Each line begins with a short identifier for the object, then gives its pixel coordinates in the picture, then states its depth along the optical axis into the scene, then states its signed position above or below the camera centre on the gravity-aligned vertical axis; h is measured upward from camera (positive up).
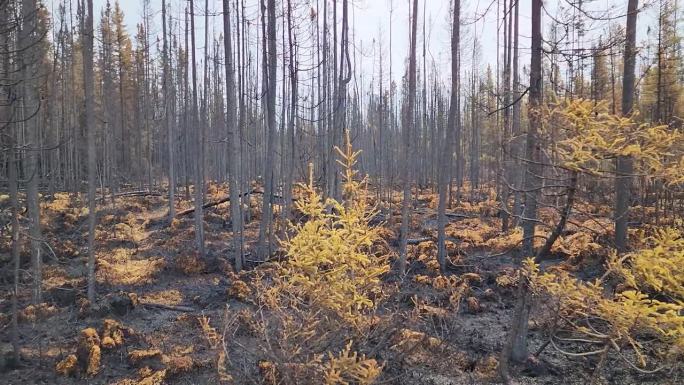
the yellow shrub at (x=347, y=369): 3.32 -1.60
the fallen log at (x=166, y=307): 8.89 -2.84
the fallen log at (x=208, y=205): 17.61 -1.40
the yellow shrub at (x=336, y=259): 3.69 -0.77
